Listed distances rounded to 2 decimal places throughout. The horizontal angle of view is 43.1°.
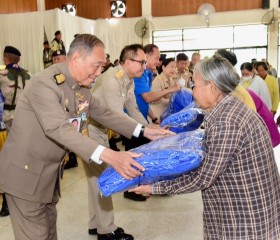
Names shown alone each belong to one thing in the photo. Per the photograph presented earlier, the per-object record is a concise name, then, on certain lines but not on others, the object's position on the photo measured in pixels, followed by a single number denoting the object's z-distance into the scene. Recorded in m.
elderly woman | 1.19
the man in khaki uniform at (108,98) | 2.49
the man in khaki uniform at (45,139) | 1.42
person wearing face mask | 4.26
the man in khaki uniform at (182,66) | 4.47
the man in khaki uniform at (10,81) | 3.33
